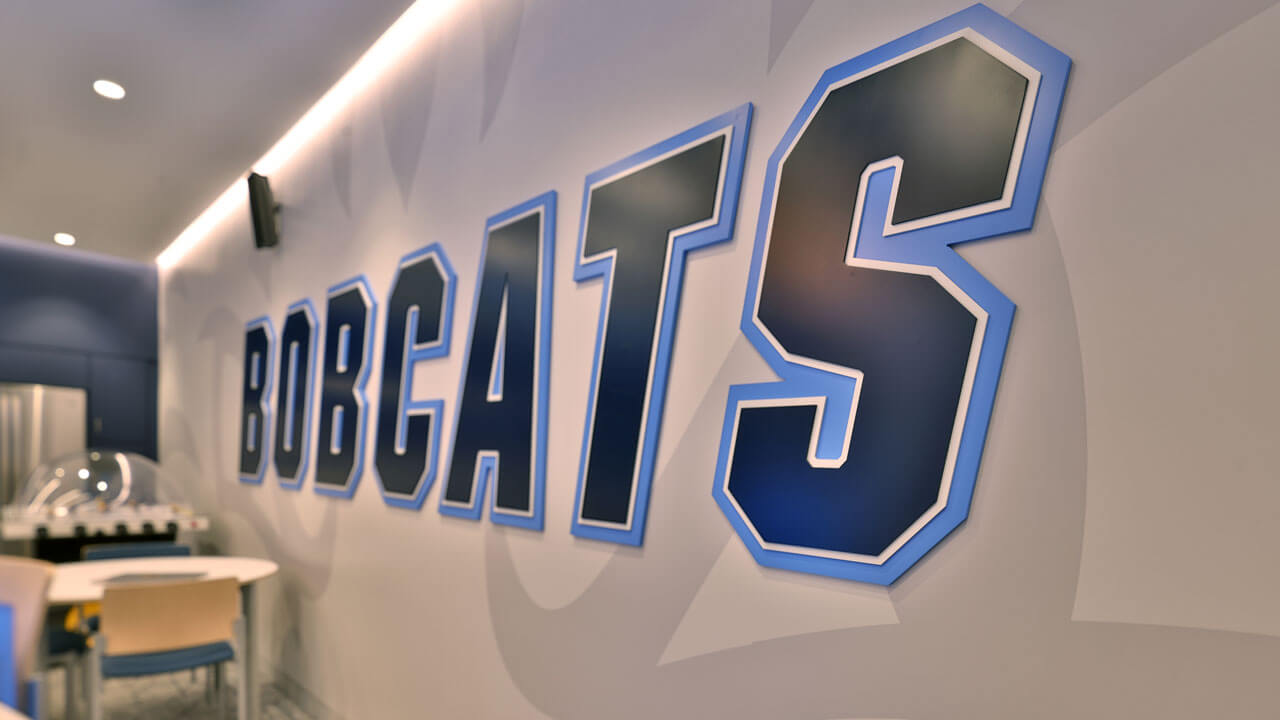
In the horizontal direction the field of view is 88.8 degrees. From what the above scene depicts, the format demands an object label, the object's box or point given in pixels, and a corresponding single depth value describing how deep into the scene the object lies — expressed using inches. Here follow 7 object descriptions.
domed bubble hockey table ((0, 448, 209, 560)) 163.8
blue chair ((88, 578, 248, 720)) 97.5
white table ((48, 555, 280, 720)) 104.0
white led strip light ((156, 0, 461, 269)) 115.8
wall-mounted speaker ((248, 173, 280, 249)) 160.4
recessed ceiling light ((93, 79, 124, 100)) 134.9
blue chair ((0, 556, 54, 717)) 67.0
